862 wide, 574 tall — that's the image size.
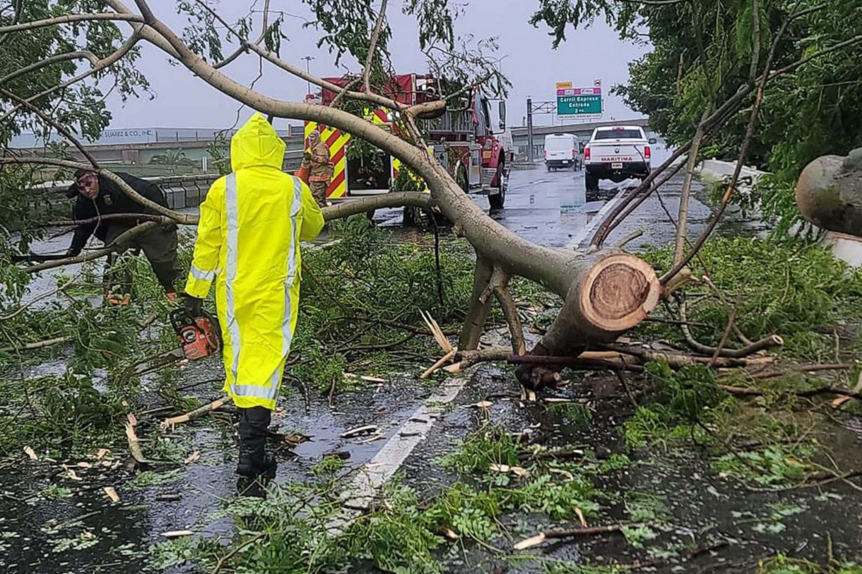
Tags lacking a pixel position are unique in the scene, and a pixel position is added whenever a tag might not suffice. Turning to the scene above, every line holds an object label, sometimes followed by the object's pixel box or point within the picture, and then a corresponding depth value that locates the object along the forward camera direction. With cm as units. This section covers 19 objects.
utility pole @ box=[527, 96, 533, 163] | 6069
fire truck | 794
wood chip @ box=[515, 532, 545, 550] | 319
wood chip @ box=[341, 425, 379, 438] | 457
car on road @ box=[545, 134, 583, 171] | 5338
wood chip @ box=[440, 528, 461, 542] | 327
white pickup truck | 2588
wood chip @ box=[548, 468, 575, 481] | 383
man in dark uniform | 682
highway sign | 6231
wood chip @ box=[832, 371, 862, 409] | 453
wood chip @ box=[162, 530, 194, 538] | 339
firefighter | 1164
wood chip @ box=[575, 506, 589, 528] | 335
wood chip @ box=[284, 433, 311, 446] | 446
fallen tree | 434
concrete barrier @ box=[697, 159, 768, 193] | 1721
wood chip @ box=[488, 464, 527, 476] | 390
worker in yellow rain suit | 393
